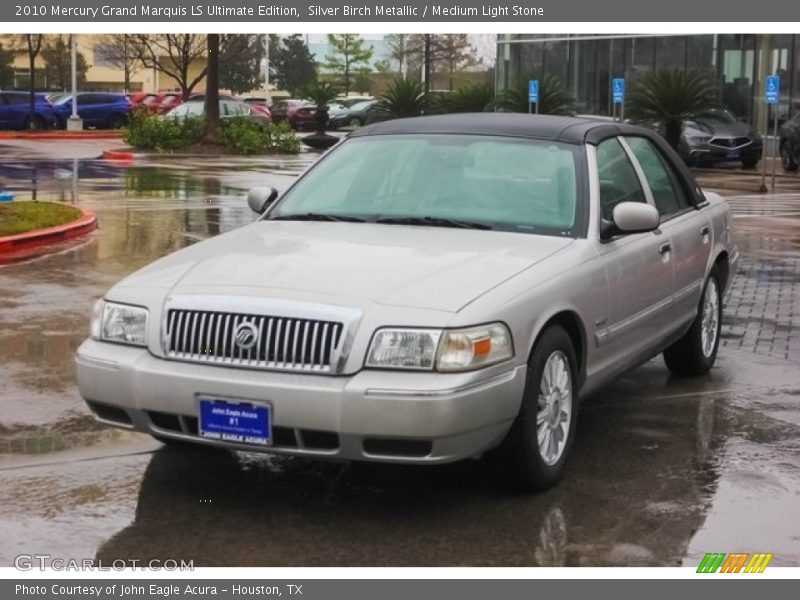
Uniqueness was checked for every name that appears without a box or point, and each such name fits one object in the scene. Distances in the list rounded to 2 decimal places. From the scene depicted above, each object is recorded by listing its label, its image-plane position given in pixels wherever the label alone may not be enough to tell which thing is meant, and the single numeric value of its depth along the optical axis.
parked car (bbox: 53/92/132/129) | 49.88
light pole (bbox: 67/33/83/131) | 48.00
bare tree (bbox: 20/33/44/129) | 45.91
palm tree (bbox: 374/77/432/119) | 39.34
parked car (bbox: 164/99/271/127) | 39.62
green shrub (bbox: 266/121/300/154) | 36.84
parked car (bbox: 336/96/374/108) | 58.00
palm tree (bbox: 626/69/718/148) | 32.03
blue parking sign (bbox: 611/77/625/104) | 31.45
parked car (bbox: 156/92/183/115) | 50.09
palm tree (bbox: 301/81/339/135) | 42.09
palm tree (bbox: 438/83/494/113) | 40.81
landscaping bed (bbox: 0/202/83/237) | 14.23
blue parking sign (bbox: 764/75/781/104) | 25.27
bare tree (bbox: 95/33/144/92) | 71.02
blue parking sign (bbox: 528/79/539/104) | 36.41
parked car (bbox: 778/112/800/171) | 31.05
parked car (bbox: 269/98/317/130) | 53.75
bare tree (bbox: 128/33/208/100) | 59.59
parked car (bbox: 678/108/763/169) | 32.09
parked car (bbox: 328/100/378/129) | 55.00
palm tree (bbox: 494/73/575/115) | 37.91
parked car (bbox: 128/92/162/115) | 51.89
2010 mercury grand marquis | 5.15
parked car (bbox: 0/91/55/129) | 46.69
